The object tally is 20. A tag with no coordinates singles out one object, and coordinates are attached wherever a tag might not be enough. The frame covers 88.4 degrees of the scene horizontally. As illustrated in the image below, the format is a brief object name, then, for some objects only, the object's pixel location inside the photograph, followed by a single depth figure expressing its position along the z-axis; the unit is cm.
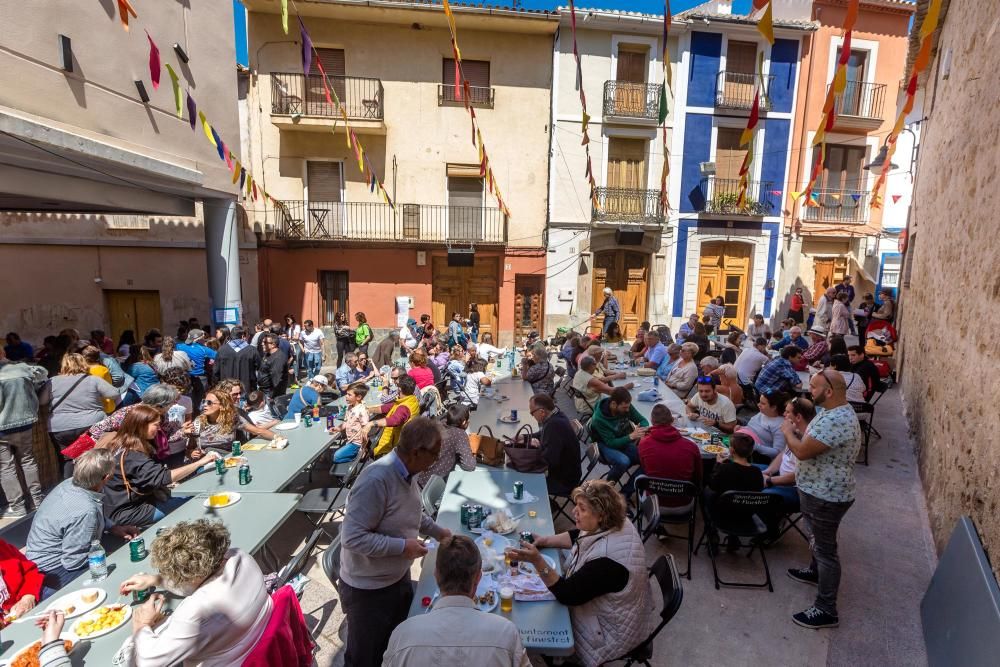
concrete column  995
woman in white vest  256
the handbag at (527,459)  445
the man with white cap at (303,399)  623
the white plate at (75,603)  257
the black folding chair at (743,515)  381
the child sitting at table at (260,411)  564
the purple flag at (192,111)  834
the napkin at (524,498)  381
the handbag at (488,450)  504
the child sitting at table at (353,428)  527
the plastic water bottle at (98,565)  283
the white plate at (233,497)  376
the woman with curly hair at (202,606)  204
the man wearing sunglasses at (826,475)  343
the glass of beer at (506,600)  263
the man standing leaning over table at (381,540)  254
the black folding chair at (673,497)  406
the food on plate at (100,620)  244
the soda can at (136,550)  304
